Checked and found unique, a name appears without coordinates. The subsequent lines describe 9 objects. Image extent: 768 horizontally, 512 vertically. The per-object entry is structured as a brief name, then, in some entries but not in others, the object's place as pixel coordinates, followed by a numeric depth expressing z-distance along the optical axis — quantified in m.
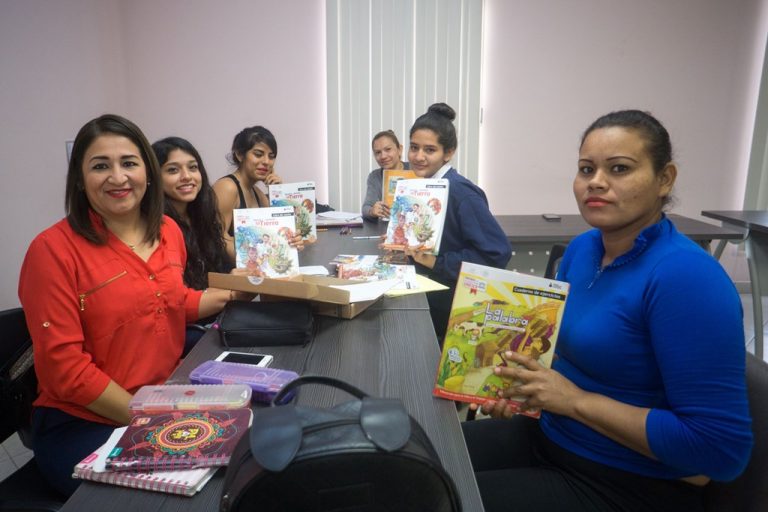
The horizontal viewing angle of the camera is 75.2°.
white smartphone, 1.27
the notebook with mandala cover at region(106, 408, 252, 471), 0.84
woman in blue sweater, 0.93
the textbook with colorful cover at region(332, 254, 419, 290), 1.96
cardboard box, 1.45
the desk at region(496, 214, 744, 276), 3.19
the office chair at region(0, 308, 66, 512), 1.25
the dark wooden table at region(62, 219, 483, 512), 0.80
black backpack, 0.62
